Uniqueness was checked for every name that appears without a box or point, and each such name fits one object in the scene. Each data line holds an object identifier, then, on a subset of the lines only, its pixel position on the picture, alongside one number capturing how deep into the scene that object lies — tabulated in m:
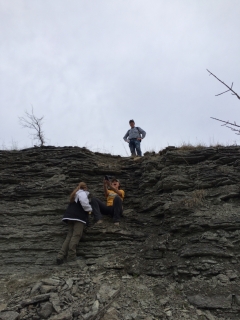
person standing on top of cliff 13.46
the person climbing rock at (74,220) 7.78
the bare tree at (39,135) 17.97
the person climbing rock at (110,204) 8.66
